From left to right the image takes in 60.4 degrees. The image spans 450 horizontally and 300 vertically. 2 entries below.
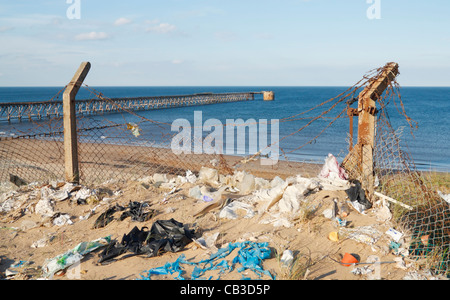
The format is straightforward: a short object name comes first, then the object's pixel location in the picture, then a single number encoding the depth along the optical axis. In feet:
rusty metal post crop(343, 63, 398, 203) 15.55
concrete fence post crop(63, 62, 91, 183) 19.89
